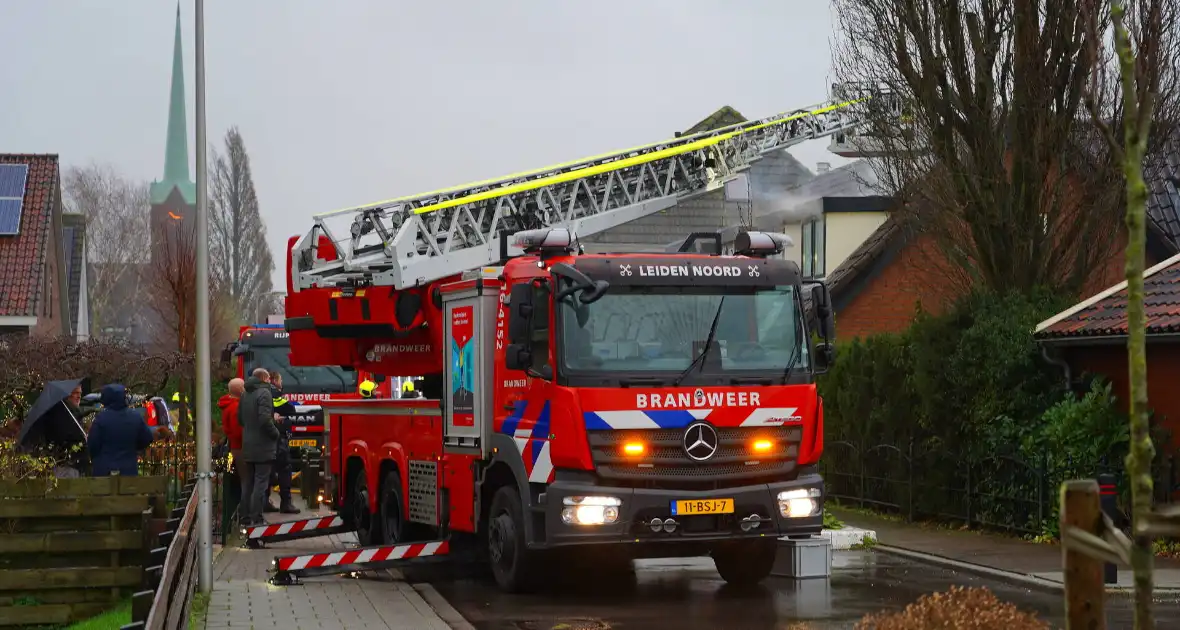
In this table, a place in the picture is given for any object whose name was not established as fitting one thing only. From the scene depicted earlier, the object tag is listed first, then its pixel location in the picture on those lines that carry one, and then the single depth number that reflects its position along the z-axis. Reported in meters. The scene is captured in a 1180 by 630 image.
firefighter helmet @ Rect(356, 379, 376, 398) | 23.81
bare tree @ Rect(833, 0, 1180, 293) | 18.75
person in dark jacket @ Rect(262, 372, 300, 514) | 22.38
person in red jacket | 20.11
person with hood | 16.12
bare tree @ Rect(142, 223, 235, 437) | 29.14
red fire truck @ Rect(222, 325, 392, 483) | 29.61
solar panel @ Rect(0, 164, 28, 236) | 42.03
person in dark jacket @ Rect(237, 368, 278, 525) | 19.30
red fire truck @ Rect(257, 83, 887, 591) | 12.61
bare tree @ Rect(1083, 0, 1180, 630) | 4.95
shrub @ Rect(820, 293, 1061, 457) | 17.94
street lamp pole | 13.01
